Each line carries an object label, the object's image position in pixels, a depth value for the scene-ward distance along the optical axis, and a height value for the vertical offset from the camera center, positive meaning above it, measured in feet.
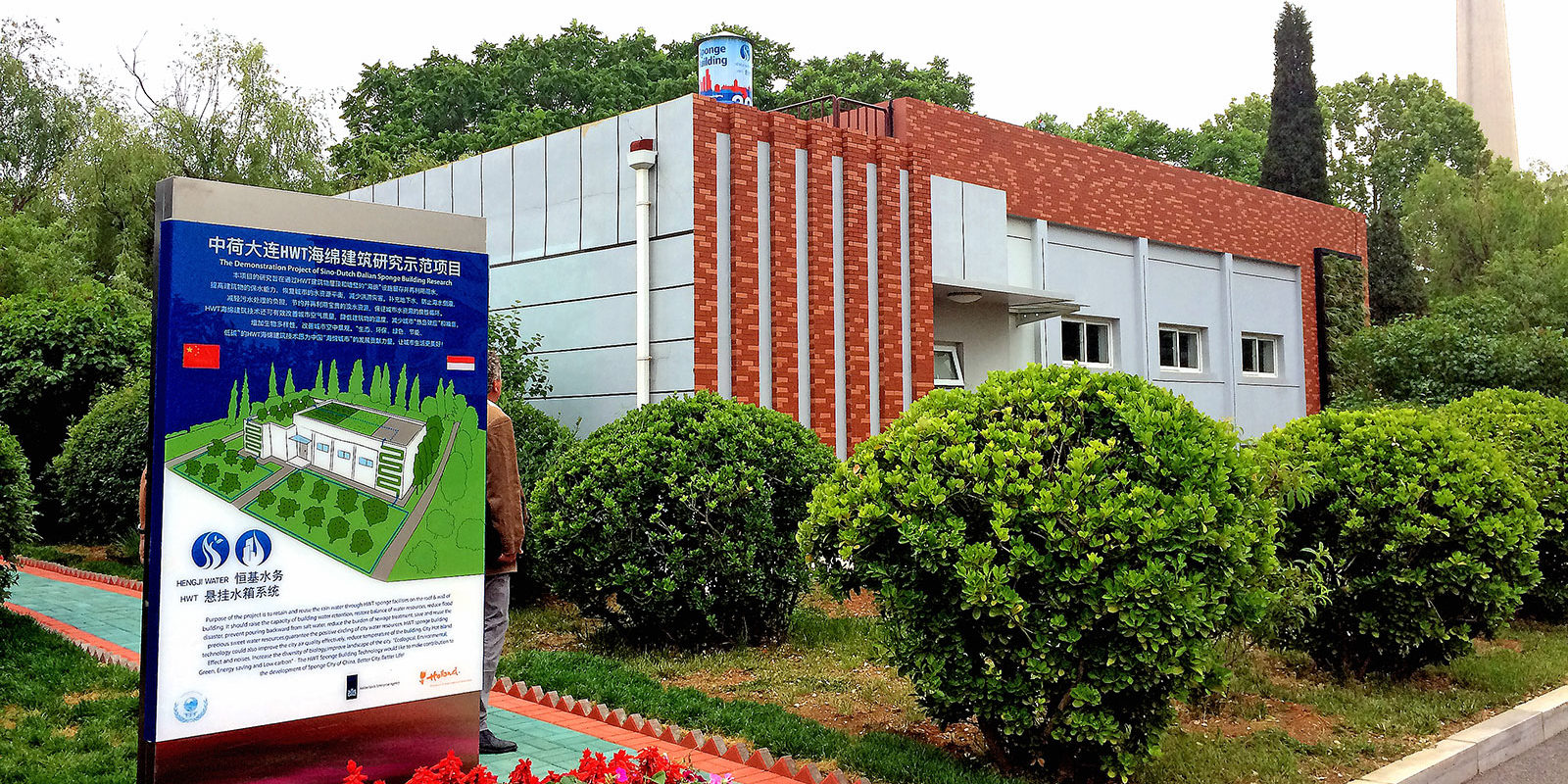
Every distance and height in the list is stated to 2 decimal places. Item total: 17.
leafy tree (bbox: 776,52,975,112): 115.55 +37.41
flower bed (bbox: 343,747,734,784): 11.47 -3.40
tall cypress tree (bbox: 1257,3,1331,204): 106.22 +29.48
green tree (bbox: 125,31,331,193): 85.92 +24.44
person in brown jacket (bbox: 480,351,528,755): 16.99 -0.98
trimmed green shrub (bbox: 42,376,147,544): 37.27 -0.69
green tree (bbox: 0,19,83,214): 97.96 +27.73
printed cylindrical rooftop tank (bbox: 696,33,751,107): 39.52 +13.04
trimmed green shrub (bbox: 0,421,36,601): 23.59 -1.25
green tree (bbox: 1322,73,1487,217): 144.87 +39.13
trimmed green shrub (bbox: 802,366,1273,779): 15.97 -1.72
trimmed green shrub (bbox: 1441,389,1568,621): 28.91 -0.40
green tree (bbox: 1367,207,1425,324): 107.55 +15.49
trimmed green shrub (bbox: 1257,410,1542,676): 22.80 -1.99
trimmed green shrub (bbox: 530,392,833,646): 24.63 -1.82
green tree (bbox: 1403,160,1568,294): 98.53 +19.67
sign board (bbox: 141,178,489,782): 11.60 -0.48
